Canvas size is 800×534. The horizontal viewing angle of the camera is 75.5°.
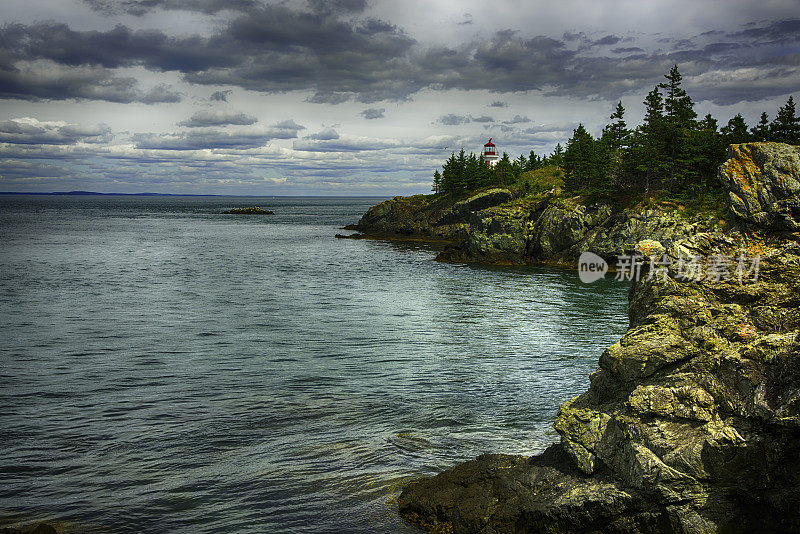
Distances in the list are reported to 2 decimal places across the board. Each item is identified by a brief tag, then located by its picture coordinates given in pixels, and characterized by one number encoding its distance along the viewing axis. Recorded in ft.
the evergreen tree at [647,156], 219.82
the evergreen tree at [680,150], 213.05
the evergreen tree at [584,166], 231.30
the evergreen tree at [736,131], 192.75
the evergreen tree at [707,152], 207.57
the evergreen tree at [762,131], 180.86
